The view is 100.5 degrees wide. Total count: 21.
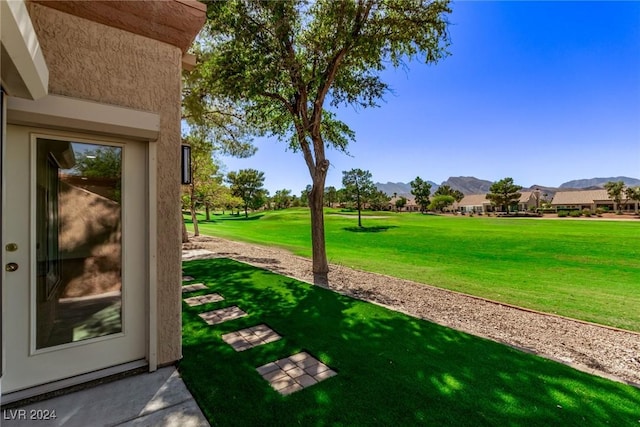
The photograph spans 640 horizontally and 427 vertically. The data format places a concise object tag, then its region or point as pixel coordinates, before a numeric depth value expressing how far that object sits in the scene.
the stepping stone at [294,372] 2.81
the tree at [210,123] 8.91
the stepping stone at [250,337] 3.68
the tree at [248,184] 52.28
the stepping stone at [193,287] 6.12
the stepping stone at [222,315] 4.50
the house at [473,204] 77.06
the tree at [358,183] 28.02
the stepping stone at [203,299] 5.28
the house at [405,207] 84.70
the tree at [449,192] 80.40
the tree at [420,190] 63.59
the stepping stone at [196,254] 10.58
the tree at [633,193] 49.53
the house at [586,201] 59.69
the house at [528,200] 71.12
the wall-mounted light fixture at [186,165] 3.40
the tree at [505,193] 50.79
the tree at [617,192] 52.33
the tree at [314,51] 6.46
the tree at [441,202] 66.21
